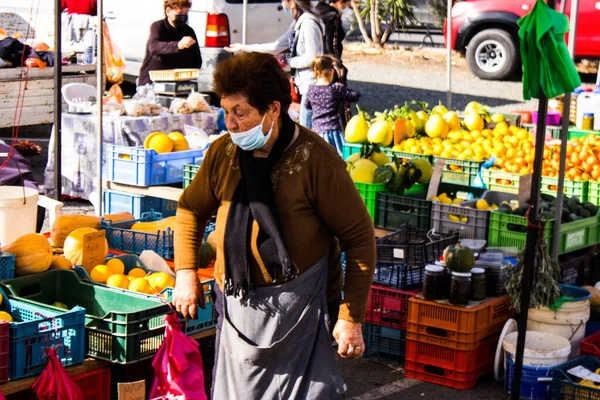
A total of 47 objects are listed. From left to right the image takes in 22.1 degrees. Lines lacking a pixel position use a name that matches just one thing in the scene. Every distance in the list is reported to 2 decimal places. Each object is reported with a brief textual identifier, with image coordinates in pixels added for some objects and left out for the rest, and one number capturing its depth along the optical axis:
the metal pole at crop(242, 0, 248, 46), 17.96
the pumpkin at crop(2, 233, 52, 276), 7.37
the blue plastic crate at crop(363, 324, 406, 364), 8.76
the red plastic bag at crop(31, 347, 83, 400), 6.30
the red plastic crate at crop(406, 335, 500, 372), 8.22
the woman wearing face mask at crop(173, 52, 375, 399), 5.13
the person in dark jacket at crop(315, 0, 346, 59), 15.39
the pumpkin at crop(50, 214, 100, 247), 8.57
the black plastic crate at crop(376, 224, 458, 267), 8.76
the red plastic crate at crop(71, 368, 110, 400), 6.70
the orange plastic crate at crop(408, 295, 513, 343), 8.14
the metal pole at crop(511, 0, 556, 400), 7.04
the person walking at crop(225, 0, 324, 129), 14.98
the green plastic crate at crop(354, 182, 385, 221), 10.44
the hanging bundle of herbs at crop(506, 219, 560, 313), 7.90
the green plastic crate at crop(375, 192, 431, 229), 10.03
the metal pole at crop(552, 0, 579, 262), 8.48
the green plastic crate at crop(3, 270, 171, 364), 6.68
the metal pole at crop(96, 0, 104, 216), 10.89
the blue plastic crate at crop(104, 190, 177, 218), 11.65
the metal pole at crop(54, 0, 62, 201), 10.96
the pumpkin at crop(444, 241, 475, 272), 8.30
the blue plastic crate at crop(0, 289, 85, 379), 6.31
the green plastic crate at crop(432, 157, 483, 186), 11.45
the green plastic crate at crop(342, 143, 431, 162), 11.92
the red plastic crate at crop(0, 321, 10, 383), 6.23
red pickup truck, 24.66
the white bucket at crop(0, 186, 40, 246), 8.43
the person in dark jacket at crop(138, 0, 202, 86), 14.88
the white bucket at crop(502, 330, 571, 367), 8.00
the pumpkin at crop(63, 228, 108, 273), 7.88
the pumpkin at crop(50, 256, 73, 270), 7.61
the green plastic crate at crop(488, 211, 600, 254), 9.38
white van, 17.98
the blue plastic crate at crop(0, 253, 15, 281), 7.21
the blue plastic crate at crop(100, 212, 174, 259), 8.69
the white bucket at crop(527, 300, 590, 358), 8.45
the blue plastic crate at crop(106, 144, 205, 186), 11.45
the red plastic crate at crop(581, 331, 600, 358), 8.17
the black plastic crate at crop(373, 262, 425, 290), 8.68
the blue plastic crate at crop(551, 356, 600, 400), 7.48
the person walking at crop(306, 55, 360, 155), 13.51
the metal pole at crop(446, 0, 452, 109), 15.91
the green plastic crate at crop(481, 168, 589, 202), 10.95
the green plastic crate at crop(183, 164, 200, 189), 11.19
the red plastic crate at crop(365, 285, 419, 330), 8.64
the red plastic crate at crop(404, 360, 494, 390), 8.26
